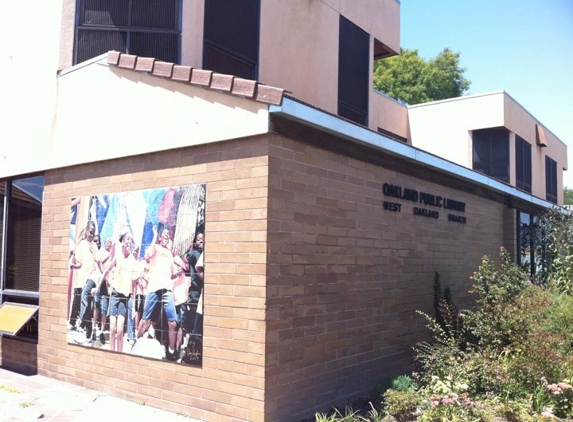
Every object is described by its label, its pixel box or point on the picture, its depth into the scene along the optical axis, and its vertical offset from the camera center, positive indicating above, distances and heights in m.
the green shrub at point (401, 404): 5.91 -1.62
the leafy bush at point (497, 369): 5.77 -1.33
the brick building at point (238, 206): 5.90 +0.57
